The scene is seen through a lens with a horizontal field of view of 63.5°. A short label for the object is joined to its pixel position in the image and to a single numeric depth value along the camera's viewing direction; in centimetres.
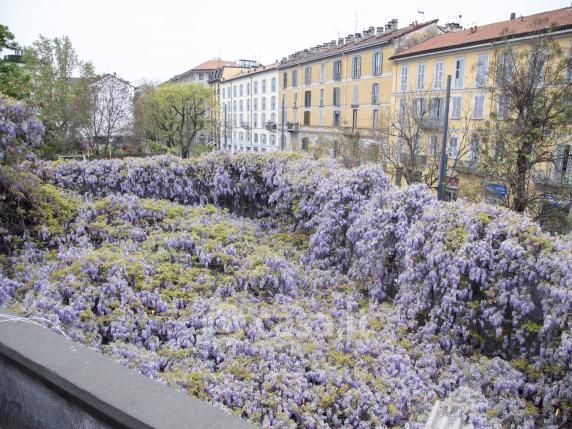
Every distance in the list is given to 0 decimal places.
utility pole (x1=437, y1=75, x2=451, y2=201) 1587
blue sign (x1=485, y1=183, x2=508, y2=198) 1816
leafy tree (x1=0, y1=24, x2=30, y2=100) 2354
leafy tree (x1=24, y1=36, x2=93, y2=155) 3453
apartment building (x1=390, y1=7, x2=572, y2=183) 2039
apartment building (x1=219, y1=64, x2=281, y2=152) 5869
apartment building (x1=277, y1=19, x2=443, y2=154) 3691
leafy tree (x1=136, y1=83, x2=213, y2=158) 4525
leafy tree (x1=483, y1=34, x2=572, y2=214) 1684
